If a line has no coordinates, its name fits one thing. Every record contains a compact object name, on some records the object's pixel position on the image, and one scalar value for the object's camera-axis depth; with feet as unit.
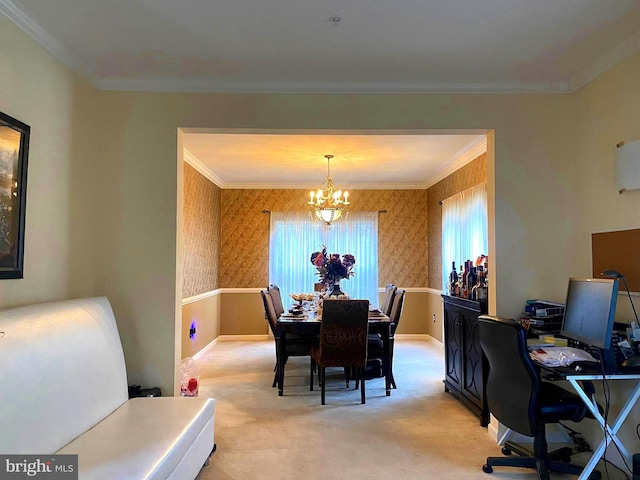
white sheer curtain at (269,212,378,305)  22.35
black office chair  7.28
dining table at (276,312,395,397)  13.00
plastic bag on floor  11.20
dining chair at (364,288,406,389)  13.58
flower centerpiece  14.99
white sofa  5.68
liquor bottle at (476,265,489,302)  11.05
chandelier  16.76
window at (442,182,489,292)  15.28
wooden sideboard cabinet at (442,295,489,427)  10.86
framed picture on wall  6.82
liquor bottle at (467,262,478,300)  12.13
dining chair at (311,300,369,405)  12.07
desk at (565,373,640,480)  6.81
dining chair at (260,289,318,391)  13.84
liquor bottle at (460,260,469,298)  12.39
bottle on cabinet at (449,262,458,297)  13.43
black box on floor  9.20
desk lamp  7.87
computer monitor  6.91
